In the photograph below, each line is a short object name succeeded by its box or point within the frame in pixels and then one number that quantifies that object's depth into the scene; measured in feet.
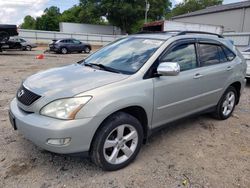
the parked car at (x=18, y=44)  49.70
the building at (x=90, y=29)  120.38
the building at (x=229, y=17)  71.89
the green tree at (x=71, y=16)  167.49
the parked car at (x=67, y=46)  57.27
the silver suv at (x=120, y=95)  6.65
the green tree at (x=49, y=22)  173.11
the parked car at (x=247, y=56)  20.17
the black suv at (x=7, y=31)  42.04
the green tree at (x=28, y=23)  222.36
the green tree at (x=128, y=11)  111.87
